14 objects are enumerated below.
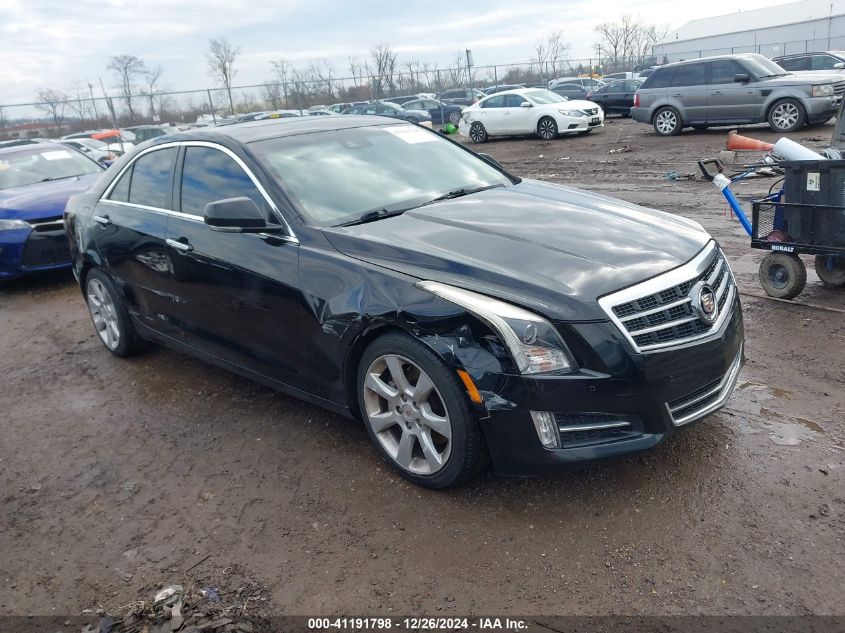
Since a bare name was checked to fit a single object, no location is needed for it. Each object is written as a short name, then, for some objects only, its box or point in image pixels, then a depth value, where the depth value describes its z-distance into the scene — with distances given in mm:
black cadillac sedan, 3004
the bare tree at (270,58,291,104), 31828
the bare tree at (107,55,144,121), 29597
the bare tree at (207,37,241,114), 46375
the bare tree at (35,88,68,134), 27820
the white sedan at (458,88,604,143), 20531
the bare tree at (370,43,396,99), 33684
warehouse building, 51909
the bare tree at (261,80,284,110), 31688
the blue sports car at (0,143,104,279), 8164
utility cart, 5270
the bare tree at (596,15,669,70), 66662
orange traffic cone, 7031
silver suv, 15594
